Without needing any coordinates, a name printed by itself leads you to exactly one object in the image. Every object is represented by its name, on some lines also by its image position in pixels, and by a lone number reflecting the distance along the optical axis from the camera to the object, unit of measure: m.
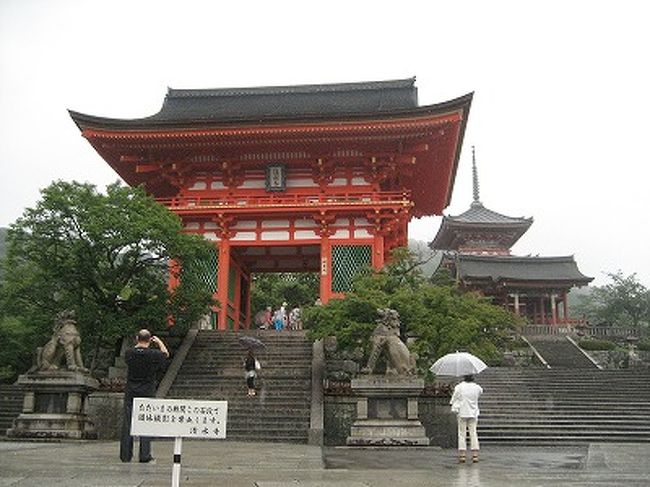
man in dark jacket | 8.40
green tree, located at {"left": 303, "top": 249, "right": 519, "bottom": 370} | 16.02
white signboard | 5.21
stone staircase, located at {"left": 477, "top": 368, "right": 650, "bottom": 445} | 16.89
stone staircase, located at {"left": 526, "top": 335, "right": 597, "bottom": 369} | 32.78
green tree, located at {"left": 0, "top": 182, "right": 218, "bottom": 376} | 17.83
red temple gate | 24.25
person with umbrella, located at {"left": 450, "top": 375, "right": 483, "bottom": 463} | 10.41
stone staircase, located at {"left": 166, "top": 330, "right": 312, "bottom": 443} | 15.18
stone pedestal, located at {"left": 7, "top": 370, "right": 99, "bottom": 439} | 13.12
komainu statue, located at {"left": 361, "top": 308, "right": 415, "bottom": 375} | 13.06
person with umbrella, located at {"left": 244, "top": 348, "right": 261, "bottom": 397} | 16.78
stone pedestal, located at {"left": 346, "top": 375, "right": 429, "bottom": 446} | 12.56
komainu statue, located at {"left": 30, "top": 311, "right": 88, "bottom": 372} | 13.66
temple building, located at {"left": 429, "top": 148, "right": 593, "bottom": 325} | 43.38
